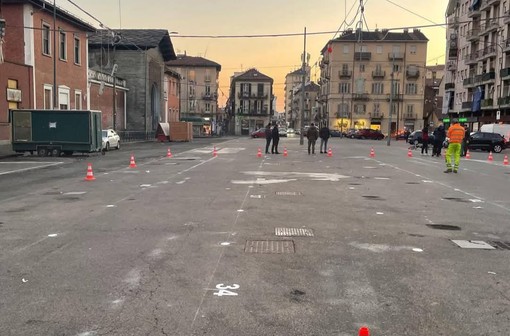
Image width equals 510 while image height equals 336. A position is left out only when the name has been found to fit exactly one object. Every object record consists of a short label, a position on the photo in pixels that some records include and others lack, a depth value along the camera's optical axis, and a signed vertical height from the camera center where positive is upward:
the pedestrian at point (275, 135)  27.86 -0.74
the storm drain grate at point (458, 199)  10.88 -1.64
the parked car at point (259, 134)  66.81 -1.65
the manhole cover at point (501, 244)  6.71 -1.62
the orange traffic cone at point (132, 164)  19.12 -1.76
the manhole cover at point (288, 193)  11.59 -1.67
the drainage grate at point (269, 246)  6.35 -1.65
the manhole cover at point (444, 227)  7.90 -1.63
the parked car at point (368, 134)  71.99 -1.43
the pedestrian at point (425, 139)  29.98 -0.83
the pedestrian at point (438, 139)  28.40 -0.76
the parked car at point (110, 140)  31.80 -1.42
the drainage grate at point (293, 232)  7.27 -1.65
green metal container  25.00 -0.68
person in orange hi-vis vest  17.22 -0.62
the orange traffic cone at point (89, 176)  14.54 -1.71
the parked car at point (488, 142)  38.78 -1.15
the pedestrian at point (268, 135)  28.23 -0.75
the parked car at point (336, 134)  81.86 -1.74
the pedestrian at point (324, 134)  28.86 -0.63
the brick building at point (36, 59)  30.47 +3.99
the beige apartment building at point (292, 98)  169.12 +8.74
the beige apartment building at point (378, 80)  92.19 +8.23
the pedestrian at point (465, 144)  29.11 -1.03
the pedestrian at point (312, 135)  27.67 -0.68
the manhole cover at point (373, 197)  11.08 -1.65
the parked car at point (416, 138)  39.47 -1.10
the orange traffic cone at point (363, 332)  3.44 -1.45
